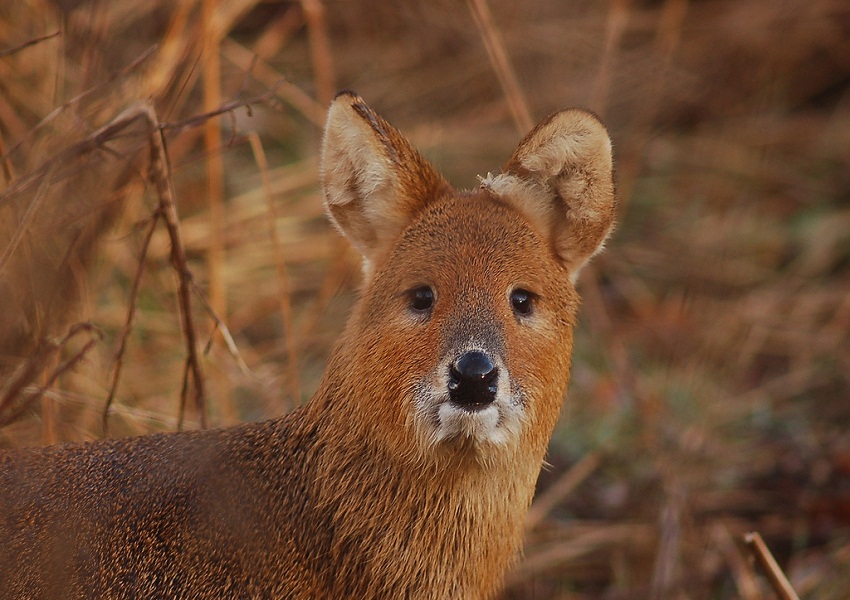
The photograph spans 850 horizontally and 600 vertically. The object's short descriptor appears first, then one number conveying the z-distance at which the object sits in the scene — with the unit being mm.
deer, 7344
